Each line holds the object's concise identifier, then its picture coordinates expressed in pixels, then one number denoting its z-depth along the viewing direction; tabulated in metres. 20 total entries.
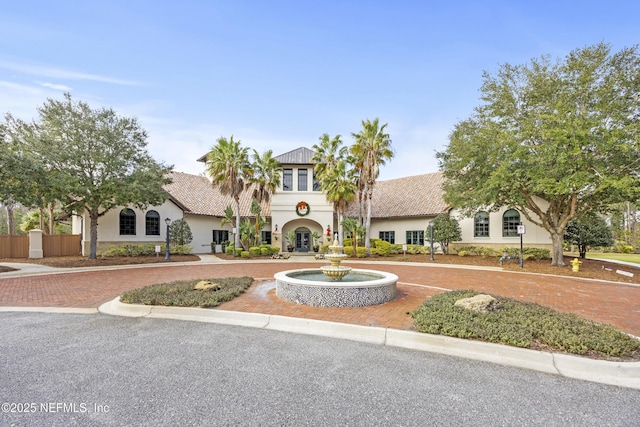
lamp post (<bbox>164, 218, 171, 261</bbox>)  21.11
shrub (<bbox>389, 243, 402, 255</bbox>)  26.14
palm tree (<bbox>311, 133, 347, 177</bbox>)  25.17
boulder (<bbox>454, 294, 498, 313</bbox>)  6.72
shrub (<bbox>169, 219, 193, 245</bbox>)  25.00
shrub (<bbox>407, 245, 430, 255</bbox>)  25.05
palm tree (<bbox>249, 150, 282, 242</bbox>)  25.52
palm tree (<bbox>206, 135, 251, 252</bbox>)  24.05
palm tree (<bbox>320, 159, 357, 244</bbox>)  24.03
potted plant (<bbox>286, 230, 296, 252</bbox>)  27.62
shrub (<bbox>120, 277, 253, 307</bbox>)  7.86
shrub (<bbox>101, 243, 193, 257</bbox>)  22.62
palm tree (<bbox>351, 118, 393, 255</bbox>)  23.44
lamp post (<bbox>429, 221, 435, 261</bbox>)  21.75
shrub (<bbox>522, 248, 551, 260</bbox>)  21.50
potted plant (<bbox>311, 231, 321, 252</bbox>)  27.44
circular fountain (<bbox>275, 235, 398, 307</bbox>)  7.86
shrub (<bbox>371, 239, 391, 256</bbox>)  25.31
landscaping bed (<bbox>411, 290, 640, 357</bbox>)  4.96
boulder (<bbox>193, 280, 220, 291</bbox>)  9.24
